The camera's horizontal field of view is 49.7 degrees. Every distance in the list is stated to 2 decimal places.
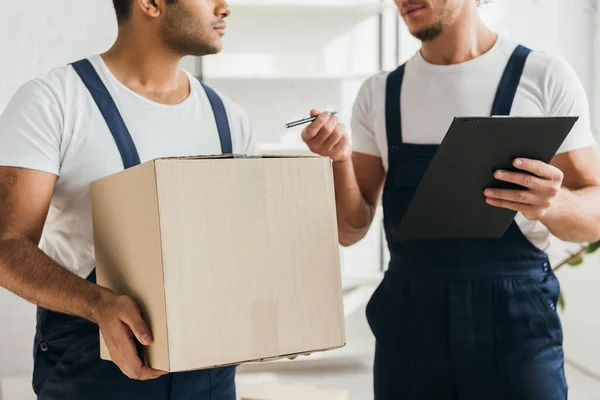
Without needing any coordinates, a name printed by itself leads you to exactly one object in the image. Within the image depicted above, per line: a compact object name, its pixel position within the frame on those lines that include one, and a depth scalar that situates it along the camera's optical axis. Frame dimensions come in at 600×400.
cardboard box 0.82
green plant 2.75
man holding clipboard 1.32
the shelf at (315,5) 3.05
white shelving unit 3.35
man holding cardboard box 1.03
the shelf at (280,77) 3.12
